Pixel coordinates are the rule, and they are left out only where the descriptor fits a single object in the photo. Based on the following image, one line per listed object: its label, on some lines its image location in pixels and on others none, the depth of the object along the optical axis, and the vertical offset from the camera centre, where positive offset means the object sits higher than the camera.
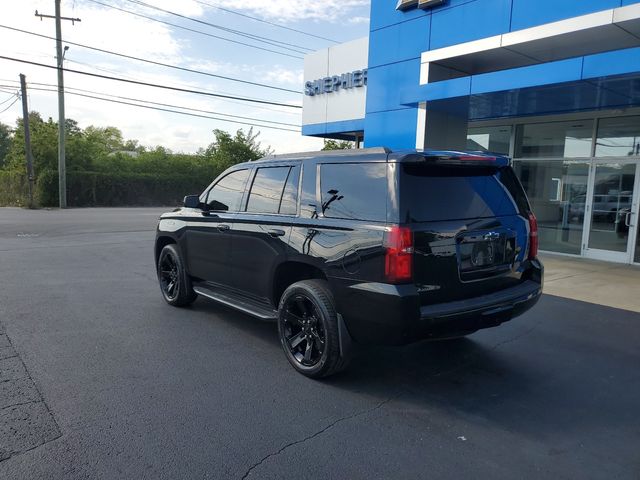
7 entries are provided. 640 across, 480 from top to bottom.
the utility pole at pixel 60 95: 27.86 +4.57
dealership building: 8.79 +1.92
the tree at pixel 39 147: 30.81 +1.77
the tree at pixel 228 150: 43.78 +2.91
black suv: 3.55 -0.49
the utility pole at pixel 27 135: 28.14 +2.30
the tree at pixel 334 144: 32.89 +2.87
